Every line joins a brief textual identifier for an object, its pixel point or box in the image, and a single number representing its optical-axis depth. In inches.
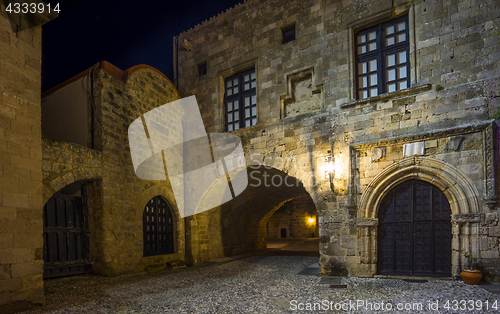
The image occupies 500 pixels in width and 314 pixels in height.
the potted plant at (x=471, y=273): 199.9
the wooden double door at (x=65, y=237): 224.5
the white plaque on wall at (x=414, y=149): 233.8
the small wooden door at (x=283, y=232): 871.9
